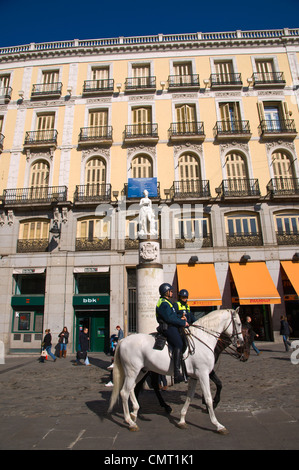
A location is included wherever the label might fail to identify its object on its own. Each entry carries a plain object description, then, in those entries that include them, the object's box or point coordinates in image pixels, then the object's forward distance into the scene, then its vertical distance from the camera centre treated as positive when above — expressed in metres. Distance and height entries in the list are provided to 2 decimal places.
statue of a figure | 11.02 +3.73
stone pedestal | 9.28 +1.08
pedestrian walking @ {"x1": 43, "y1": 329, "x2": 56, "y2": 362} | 14.62 -1.29
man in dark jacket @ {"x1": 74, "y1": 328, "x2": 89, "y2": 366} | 12.99 -1.33
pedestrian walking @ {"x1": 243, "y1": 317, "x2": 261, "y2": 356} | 12.98 -0.82
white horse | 5.23 -0.82
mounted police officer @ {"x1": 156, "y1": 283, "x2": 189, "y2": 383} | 5.18 -0.20
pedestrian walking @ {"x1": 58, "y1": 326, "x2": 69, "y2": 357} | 15.79 -1.28
